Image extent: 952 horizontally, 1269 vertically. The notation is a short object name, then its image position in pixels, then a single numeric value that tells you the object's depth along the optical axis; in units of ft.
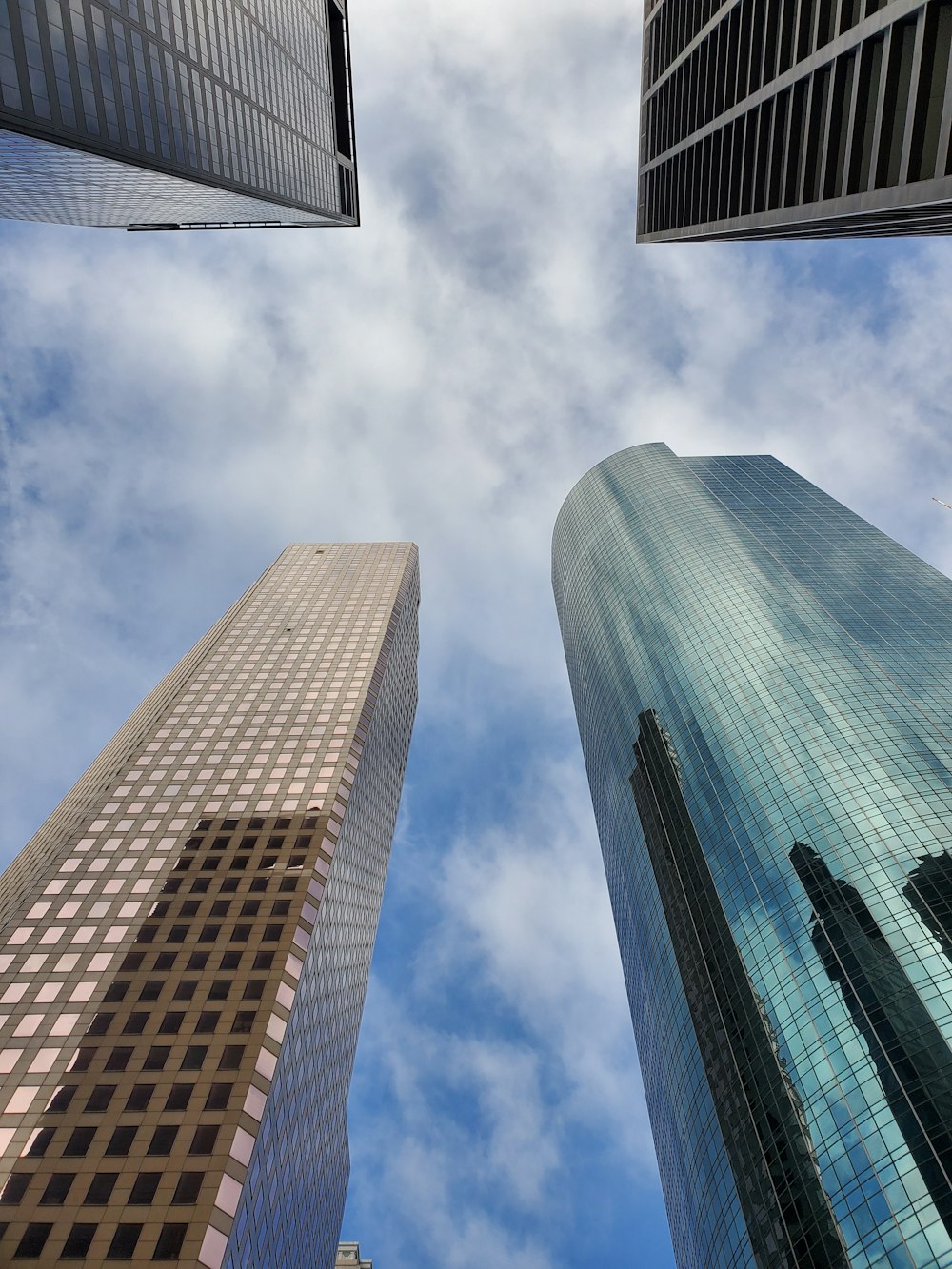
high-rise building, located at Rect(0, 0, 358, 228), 145.69
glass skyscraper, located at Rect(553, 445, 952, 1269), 207.10
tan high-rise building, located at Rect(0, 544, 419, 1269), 156.76
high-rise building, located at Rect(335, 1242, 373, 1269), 455.63
